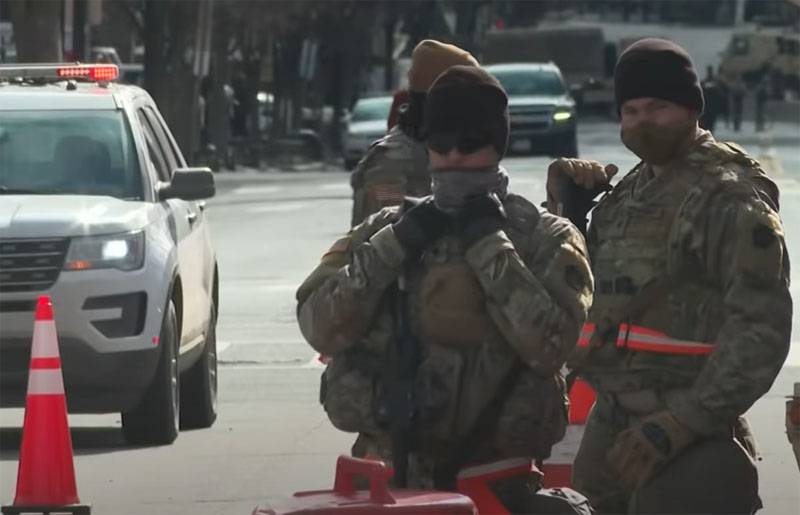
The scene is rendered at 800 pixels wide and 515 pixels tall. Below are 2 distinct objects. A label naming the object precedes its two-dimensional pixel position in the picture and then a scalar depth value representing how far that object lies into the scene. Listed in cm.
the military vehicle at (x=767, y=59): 18975
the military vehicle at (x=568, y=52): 14687
